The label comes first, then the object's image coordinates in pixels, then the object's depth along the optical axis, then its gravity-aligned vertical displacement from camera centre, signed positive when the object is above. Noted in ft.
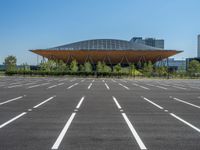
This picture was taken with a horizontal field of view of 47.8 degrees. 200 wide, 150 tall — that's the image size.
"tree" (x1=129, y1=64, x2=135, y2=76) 184.81 -2.25
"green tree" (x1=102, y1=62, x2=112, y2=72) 187.69 -0.26
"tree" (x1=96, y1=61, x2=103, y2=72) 191.72 +0.99
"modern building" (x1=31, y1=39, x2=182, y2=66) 226.22 +15.77
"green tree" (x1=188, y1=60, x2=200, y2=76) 206.77 +0.50
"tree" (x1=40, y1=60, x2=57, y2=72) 194.58 +1.77
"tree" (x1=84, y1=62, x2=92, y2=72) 195.21 +0.98
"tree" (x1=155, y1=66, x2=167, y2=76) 189.34 -2.27
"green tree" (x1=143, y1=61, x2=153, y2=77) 189.66 -1.45
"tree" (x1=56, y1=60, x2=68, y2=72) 195.69 +0.93
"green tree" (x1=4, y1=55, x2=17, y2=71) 224.35 +6.95
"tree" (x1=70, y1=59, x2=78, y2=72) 193.64 +0.98
